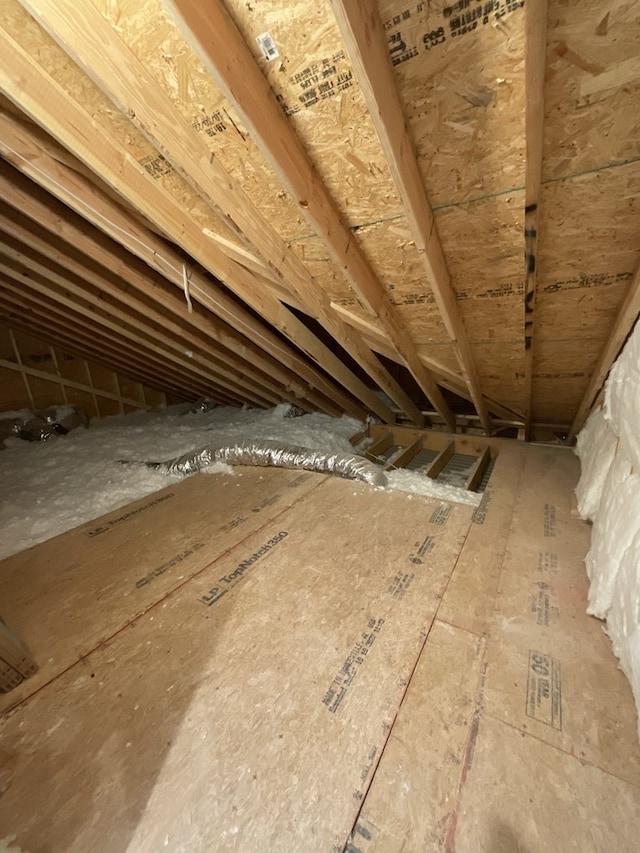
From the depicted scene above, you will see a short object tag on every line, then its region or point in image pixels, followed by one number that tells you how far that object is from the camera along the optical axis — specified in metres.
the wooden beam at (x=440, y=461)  2.86
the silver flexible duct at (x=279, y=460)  2.67
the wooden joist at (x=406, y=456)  3.10
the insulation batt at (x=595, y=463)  1.89
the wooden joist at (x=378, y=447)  3.48
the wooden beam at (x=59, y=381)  4.16
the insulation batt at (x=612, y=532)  1.29
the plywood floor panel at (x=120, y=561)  1.47
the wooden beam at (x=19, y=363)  4.14
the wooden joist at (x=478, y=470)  2.70
